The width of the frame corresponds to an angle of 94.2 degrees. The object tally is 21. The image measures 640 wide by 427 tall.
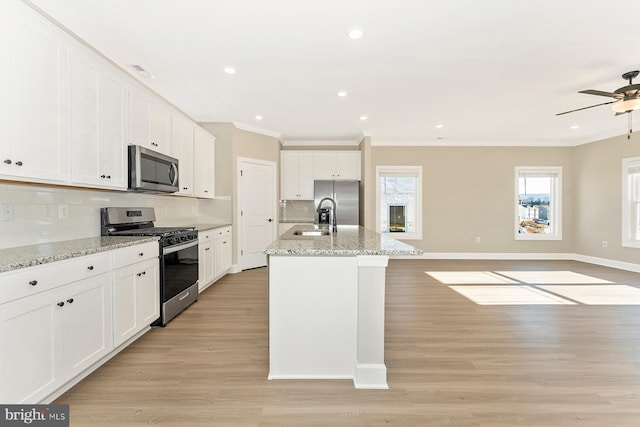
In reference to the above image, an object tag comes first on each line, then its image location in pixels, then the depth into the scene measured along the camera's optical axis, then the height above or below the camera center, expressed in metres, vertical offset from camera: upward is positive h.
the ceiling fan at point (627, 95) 3.22 +1.29
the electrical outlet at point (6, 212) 1.97 -0.01
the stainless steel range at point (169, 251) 2.84 -0.42
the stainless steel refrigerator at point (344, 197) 5.99 +0.28
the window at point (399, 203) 6.65 +0.18
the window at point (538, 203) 6.57 +0.17
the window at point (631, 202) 5.36 +0.15
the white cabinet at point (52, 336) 1.44 -0.71
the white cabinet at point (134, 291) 2.22 -0.66
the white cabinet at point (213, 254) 3.86 -0.63
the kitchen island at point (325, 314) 1.95 -0.69
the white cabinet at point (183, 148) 3.75 +0.83
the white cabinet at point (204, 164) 4.40 +0.74
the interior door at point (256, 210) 5.34 +0.02
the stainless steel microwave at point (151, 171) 2.82 +0.41
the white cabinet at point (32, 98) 1.69 +0.70
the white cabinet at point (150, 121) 2.92 +0.97
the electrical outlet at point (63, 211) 2.40 +0.00
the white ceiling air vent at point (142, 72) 3.10 +1.51
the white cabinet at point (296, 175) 6.31 +0.76
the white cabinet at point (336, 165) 6.33 +0.98
